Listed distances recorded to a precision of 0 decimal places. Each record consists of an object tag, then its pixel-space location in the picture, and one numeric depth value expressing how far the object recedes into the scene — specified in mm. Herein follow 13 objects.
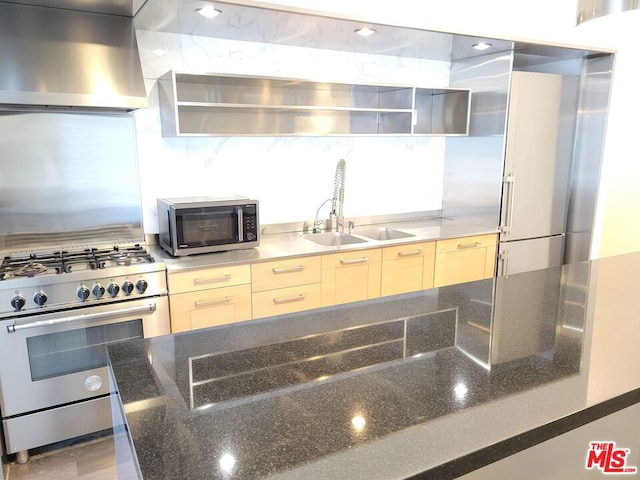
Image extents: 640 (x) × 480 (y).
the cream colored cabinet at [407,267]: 3105
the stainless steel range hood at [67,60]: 2283
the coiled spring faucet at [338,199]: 3459
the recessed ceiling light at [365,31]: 2836
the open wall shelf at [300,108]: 2932
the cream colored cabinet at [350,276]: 2902
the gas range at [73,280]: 2160
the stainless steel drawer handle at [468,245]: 3398
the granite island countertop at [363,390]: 885
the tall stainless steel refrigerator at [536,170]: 3473
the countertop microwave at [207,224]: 2635
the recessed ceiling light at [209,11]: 2396
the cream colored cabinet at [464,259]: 3334
